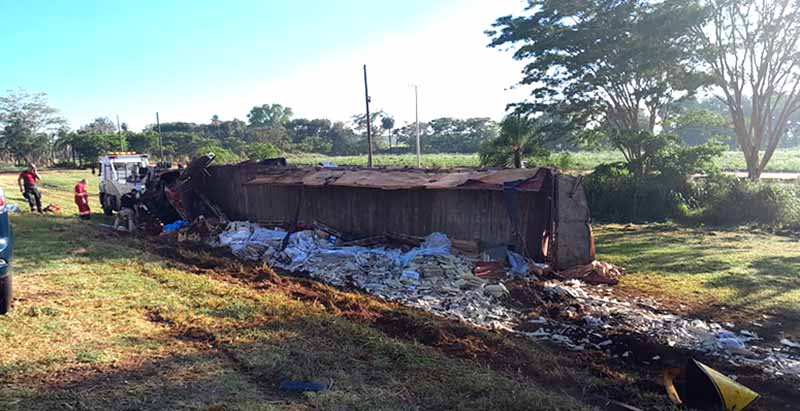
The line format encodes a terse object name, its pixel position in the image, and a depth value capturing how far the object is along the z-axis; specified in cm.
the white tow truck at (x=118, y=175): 1747
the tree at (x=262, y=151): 4834
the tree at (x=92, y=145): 5497
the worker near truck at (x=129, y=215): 1431
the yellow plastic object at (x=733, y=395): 409
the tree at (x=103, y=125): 9188
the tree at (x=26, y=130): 6125
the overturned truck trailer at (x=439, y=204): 973
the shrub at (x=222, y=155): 4246
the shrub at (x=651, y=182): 1953
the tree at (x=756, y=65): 1965
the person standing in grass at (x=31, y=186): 1555
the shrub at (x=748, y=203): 1664
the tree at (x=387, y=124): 7894
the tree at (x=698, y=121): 2342
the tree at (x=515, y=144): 2441
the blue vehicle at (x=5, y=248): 521
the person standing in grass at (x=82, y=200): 1647
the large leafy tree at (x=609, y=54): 2003
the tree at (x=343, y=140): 7212
